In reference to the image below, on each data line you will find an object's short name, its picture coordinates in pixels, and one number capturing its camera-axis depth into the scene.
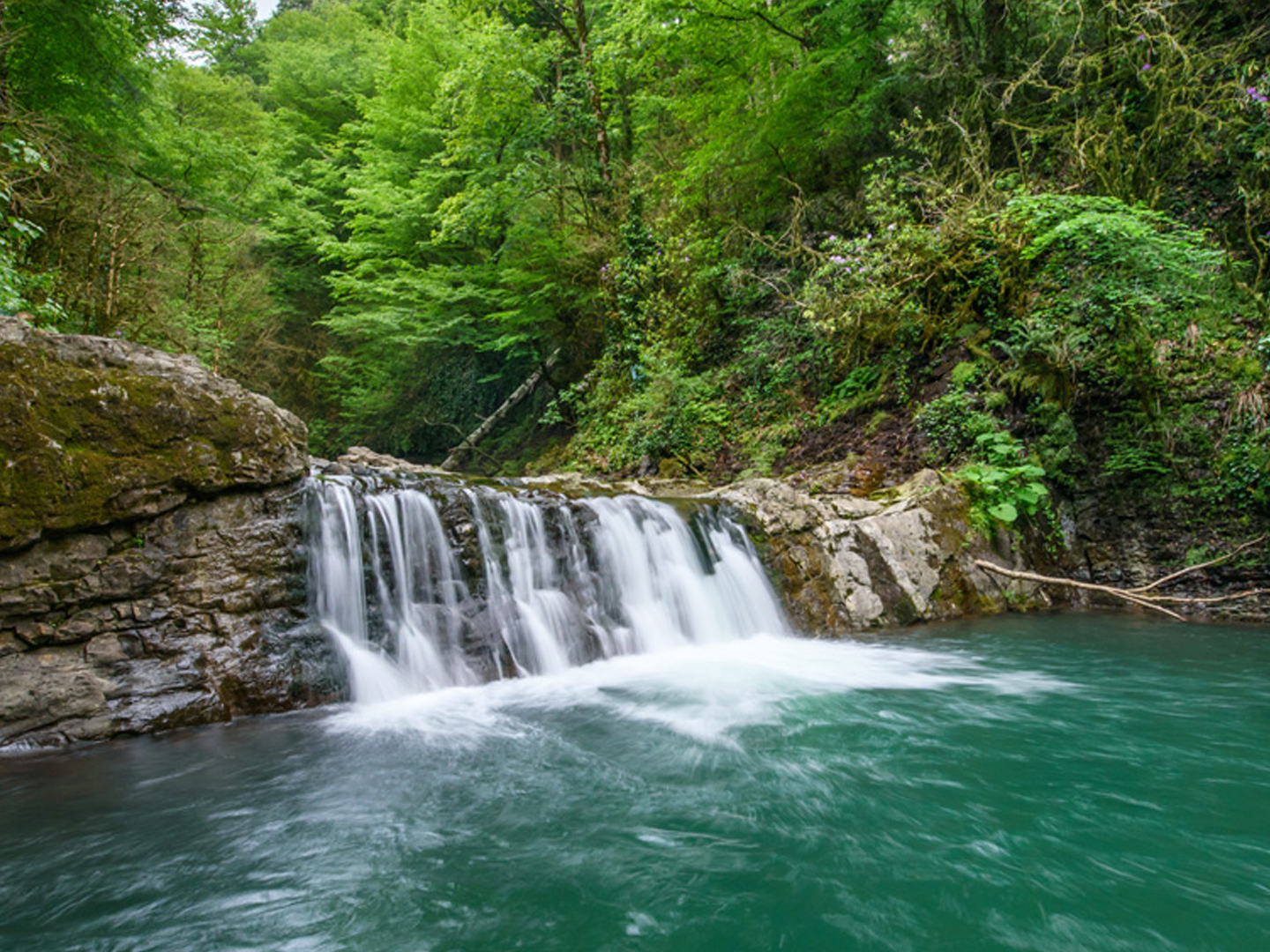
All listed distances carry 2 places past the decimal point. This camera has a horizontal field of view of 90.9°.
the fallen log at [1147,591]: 5.66
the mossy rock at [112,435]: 3.78
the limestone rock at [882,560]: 6.84
